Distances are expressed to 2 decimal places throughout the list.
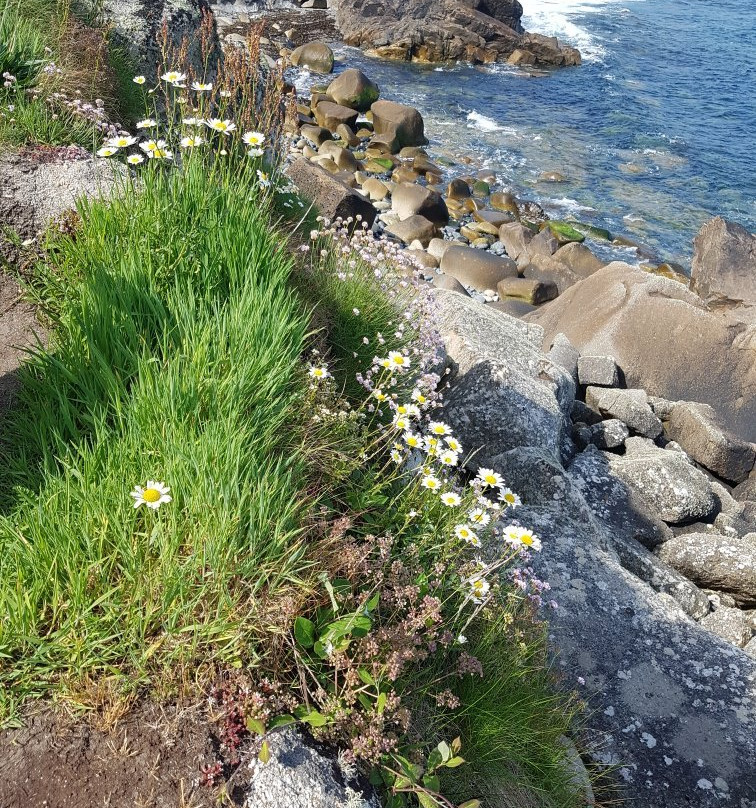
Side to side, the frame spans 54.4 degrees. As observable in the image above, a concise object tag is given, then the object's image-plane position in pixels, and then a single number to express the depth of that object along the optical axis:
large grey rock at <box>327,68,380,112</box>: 22.62
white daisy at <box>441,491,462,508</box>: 3.36
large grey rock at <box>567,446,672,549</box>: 7.11
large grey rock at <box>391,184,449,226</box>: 16.97
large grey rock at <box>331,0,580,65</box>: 29.70
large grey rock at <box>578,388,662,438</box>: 9.41
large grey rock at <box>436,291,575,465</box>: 6.59
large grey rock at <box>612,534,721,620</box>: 6.14
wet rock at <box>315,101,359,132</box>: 21.47
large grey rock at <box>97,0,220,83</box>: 7.46
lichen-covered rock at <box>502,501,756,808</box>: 4.05
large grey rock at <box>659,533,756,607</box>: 6.90
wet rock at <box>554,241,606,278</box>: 16.14
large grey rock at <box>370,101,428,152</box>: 20.91
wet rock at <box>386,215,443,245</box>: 16.25
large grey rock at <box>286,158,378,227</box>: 10.38
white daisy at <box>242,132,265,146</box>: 4.28
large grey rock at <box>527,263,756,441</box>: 11.08
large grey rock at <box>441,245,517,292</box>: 15.28
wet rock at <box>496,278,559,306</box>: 14.91
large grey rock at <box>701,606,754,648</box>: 6.15
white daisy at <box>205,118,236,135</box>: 4.19
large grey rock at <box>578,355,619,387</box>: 10.16
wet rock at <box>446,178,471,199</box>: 18.92
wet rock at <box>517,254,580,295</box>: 15.78
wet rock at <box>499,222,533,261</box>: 16.94
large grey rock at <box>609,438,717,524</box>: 7.80
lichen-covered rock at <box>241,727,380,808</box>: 2.31
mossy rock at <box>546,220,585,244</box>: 17.67
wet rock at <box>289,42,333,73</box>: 26.11
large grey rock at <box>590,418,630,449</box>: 8.90
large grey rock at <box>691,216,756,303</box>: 14.94
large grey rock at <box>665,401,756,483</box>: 9.75
